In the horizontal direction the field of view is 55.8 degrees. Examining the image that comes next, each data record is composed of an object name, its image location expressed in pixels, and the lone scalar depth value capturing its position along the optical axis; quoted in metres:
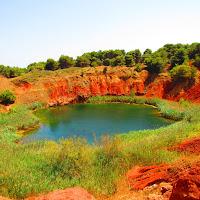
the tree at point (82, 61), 46.50
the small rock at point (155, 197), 5.32
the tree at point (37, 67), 48.71
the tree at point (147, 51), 59.41
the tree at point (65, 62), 47.62
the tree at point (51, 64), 45.58
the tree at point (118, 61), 45.03
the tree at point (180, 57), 37.91
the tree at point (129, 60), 45.75
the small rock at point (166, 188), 5.65
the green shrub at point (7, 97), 28.87
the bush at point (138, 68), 42.41
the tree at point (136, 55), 51.82
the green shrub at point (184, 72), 32.56
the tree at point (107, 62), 48.96
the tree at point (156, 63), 38.84
